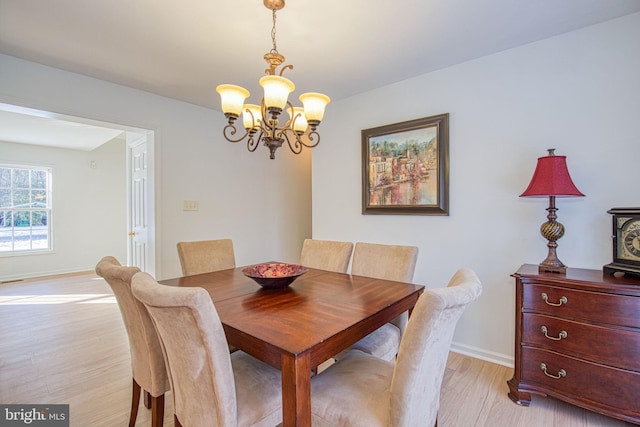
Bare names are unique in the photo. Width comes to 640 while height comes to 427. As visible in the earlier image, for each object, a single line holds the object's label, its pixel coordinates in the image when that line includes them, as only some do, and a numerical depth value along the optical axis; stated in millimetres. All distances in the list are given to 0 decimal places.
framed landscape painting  2572
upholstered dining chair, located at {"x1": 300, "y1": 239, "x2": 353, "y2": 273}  2326
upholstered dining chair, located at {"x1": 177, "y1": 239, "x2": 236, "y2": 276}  2295
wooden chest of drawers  1535
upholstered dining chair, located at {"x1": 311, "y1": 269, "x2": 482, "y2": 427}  956
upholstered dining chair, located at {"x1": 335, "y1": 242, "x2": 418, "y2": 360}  1695
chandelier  1568
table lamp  1786
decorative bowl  1664
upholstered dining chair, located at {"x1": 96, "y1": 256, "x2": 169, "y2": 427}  1330
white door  3361
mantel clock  1639
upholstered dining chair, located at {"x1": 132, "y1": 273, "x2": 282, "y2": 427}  959
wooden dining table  996
